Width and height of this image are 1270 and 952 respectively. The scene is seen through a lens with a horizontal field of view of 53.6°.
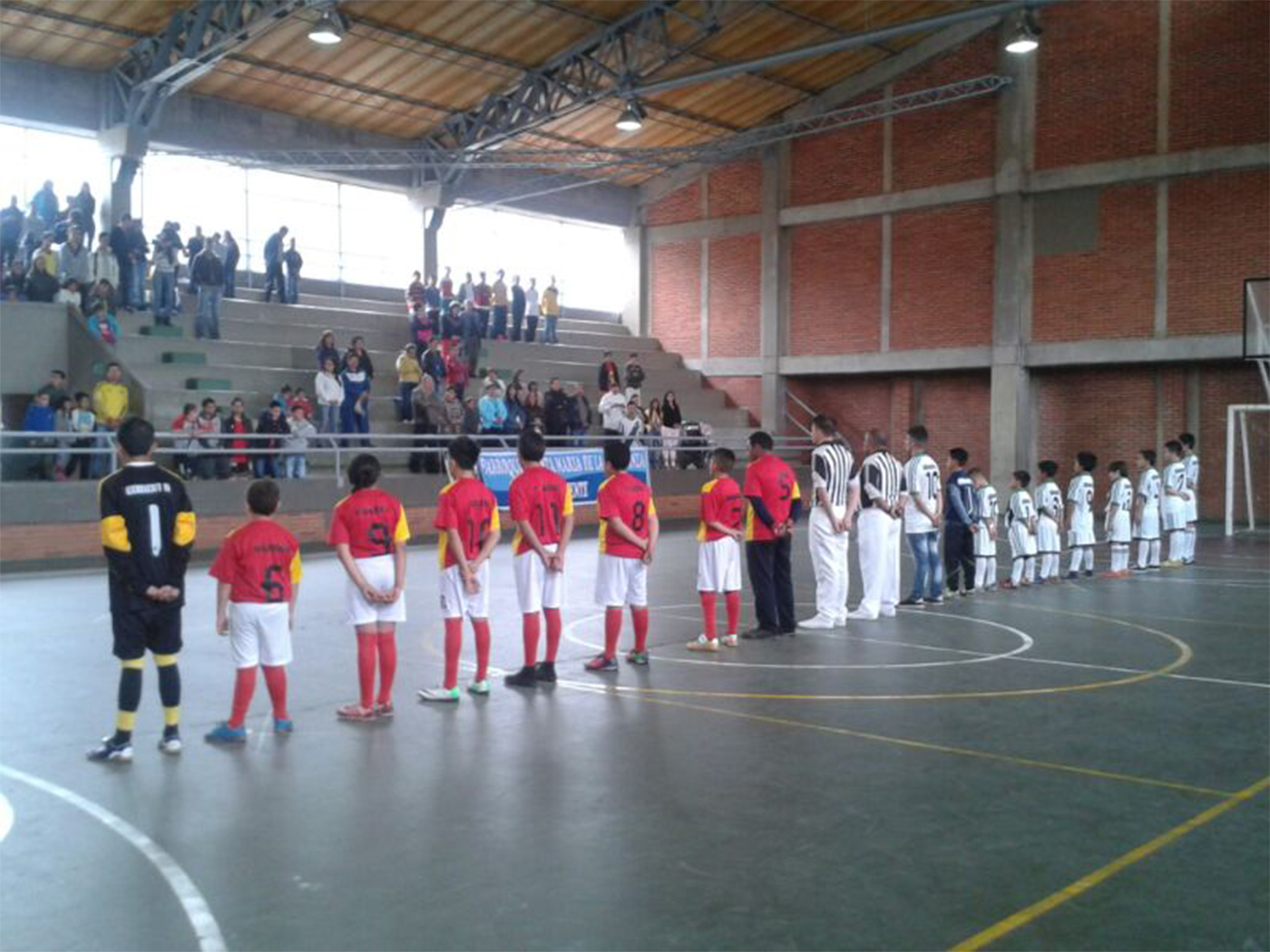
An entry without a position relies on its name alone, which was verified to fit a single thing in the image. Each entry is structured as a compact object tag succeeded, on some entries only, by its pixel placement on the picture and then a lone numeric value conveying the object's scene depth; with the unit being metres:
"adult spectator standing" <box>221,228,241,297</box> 27.22
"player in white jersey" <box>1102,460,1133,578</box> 18.52
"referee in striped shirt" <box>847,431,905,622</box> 13.53
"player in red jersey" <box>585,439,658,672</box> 10.18
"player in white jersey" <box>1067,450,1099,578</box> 18.08
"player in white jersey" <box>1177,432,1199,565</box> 20.73
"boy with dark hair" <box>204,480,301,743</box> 7.71
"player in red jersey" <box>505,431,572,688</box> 9.49
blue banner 23.41
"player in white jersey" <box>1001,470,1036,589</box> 16.89
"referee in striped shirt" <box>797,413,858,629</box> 12.79
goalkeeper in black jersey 7.34
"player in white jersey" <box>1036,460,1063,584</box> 17.55
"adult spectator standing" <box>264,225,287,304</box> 28.94
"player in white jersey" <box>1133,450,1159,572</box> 19.75
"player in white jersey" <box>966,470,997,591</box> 16.03
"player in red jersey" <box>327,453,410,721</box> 8.43
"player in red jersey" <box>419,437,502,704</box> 8.92
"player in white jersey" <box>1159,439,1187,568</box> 20.41
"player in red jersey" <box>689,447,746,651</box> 11.31
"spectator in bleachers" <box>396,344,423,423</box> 26.86
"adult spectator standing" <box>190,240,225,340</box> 25.62
